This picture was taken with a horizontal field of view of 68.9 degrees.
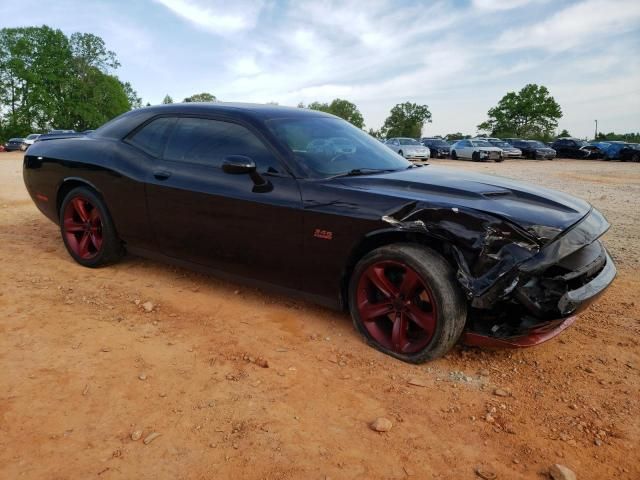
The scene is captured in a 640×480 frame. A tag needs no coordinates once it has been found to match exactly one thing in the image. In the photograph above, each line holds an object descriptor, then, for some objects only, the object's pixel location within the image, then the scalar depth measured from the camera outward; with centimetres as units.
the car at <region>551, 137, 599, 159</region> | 3288
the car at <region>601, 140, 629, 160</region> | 3008
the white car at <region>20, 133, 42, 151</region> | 3784
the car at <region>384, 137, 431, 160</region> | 2561
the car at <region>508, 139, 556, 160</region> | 3178
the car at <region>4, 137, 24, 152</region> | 3881
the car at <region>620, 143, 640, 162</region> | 2920
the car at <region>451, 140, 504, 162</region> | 2778
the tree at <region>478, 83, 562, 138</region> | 7106
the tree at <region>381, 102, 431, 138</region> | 9019
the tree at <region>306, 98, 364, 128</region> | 9131
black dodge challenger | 249
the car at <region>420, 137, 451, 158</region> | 3219
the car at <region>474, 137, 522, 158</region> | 3198
